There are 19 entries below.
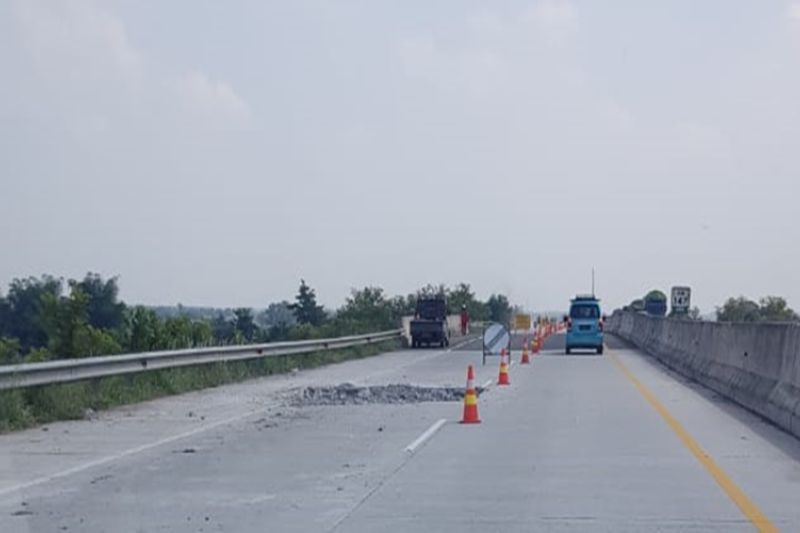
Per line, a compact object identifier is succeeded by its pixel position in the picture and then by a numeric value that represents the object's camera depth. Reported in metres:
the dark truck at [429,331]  66.00
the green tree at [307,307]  94.56
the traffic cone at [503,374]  33.69
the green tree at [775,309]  57.56
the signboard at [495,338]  42.12
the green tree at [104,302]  51.84
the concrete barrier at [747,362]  22.67
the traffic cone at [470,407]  22.78
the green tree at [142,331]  34.50
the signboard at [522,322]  83.69
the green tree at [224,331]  43.44
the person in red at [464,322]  87.18
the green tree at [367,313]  65.59
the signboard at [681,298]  62.09
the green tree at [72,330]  31.77
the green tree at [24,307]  46.56
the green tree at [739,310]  59.10
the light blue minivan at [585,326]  56.22
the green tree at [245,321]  63.98
